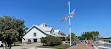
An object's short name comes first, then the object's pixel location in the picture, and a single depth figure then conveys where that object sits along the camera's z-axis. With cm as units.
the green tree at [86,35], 5311
